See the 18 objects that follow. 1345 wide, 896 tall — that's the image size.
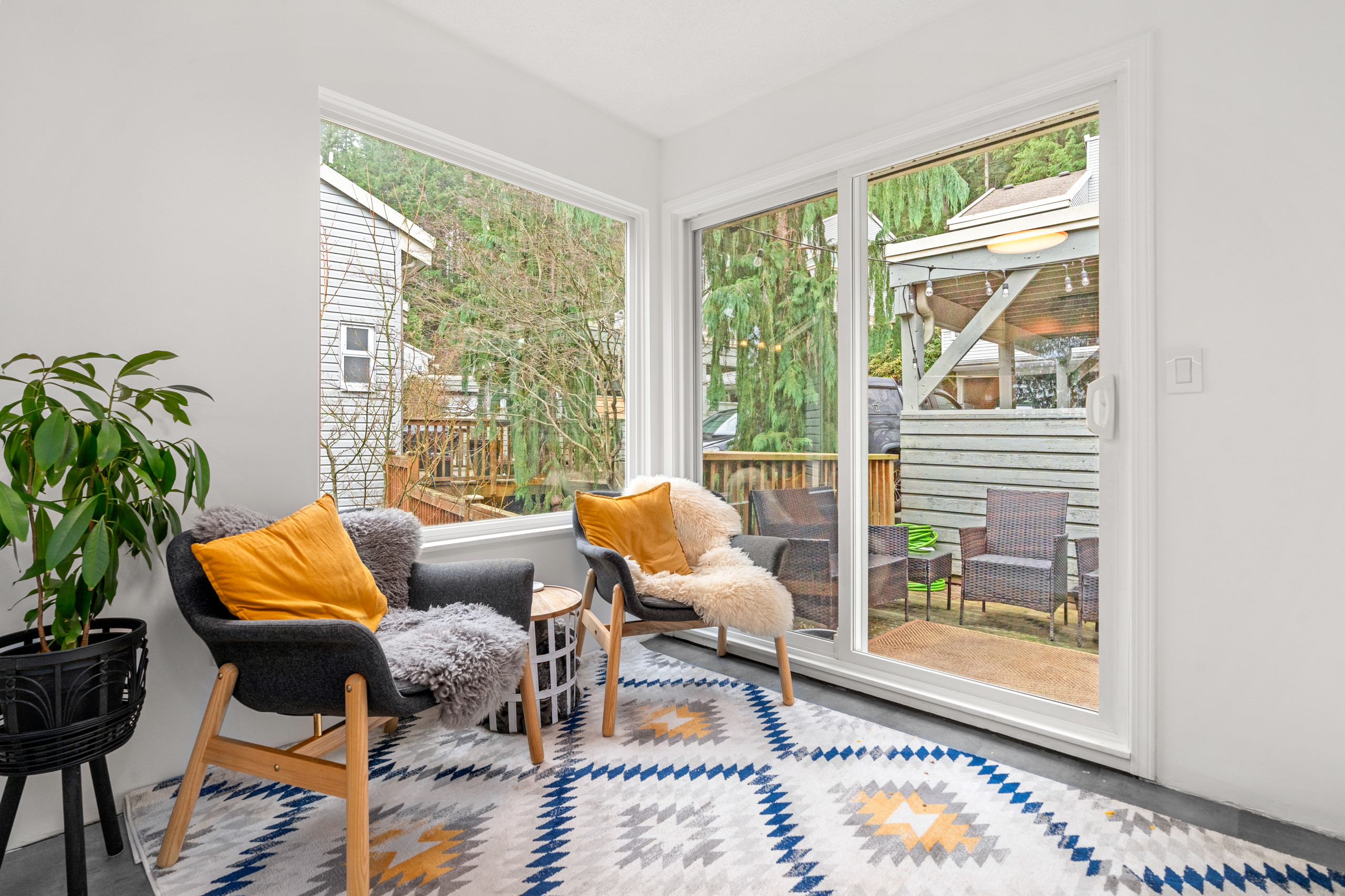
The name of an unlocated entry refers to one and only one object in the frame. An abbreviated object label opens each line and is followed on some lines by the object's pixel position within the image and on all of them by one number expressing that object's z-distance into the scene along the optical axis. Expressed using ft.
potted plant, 4.48
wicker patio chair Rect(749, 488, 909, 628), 8.87
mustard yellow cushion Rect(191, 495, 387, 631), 5.46
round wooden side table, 7.54
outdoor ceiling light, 7.43
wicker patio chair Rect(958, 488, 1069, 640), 7.47
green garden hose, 8.41
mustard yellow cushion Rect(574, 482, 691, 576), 8.86
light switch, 6.24
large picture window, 8.12
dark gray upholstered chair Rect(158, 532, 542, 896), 4.89
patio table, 8.32
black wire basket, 4.50
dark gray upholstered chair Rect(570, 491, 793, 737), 7.68
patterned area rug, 5.06
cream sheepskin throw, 7.77
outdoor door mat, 7.29
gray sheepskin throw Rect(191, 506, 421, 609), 6.94
